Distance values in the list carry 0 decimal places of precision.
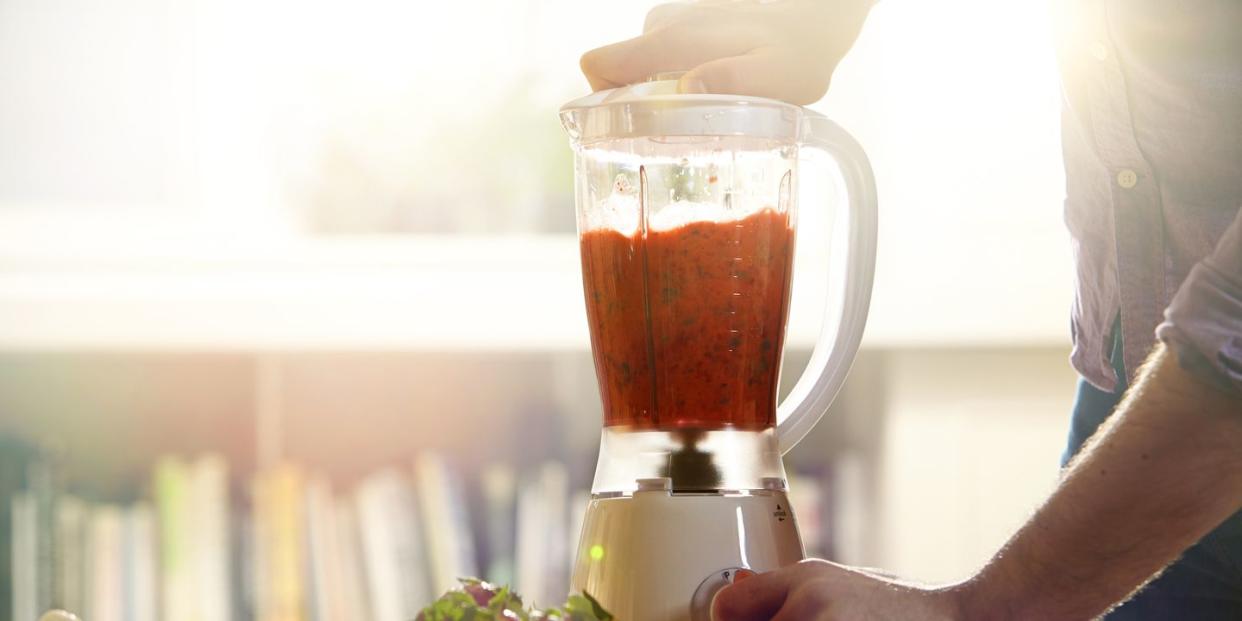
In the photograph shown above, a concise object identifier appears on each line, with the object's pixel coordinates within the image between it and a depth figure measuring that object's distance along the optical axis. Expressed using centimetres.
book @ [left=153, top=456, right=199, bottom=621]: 325
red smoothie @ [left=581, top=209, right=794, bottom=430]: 162
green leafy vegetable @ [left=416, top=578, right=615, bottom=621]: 139
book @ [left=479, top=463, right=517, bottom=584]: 334
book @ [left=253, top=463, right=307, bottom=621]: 328
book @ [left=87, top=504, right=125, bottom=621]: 322
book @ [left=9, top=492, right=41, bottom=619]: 318
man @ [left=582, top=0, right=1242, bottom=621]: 143
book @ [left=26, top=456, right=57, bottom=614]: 320
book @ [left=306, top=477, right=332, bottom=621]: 327
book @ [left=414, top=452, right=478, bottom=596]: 330
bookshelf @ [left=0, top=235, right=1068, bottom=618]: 311
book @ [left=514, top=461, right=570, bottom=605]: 333
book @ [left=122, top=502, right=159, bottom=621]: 324
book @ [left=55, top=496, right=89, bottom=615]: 322
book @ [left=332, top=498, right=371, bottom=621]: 328
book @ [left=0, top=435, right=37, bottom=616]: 317
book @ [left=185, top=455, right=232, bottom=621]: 326
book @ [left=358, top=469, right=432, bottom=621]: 329
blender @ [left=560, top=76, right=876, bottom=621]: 156
